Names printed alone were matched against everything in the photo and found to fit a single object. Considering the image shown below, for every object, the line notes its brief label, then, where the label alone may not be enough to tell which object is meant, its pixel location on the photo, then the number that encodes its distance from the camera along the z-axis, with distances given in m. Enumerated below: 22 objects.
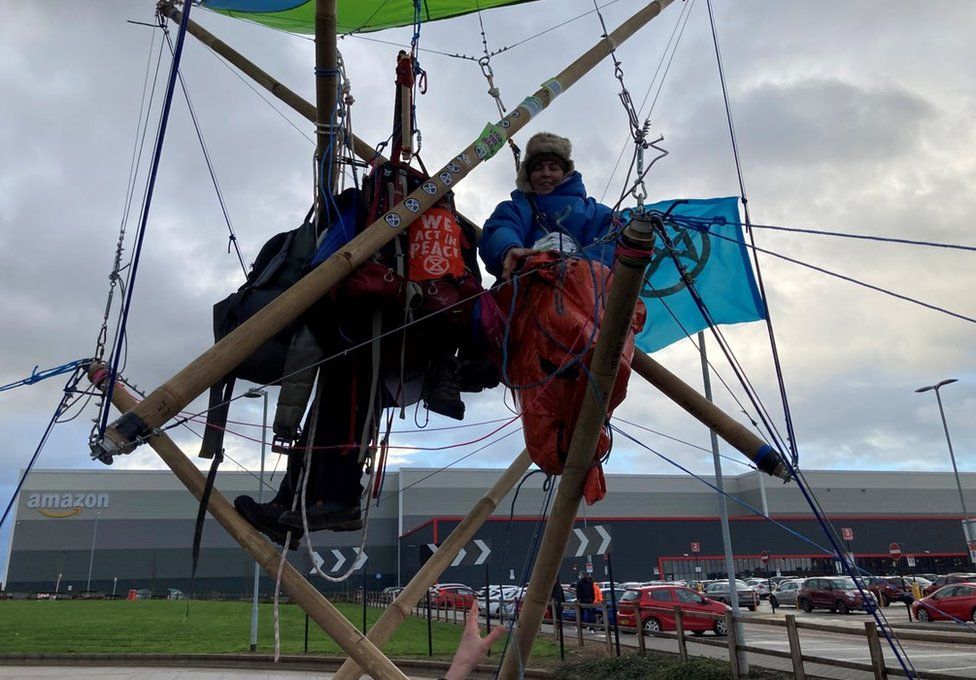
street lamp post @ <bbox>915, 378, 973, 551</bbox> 31.21
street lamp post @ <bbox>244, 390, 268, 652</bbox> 19.16
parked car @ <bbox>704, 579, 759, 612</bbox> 31.23
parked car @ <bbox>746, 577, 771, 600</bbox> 40.78
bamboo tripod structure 3.46
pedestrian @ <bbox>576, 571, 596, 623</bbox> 21.89
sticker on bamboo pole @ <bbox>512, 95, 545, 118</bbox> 5.31
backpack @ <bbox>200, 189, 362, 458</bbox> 4.05
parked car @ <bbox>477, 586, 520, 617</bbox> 30.19
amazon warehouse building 56.44
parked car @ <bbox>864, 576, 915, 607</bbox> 31.97
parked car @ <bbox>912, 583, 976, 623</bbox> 22.47
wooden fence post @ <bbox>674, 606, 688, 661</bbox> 13.31
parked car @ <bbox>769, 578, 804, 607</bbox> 35.09
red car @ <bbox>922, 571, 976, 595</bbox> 29.16
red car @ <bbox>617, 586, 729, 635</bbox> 21.52
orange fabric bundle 3.74
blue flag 6.99
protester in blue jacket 4.21
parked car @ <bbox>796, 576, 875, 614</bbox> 28.61
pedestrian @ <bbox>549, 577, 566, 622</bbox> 16.86
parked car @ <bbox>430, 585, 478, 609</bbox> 31.81
